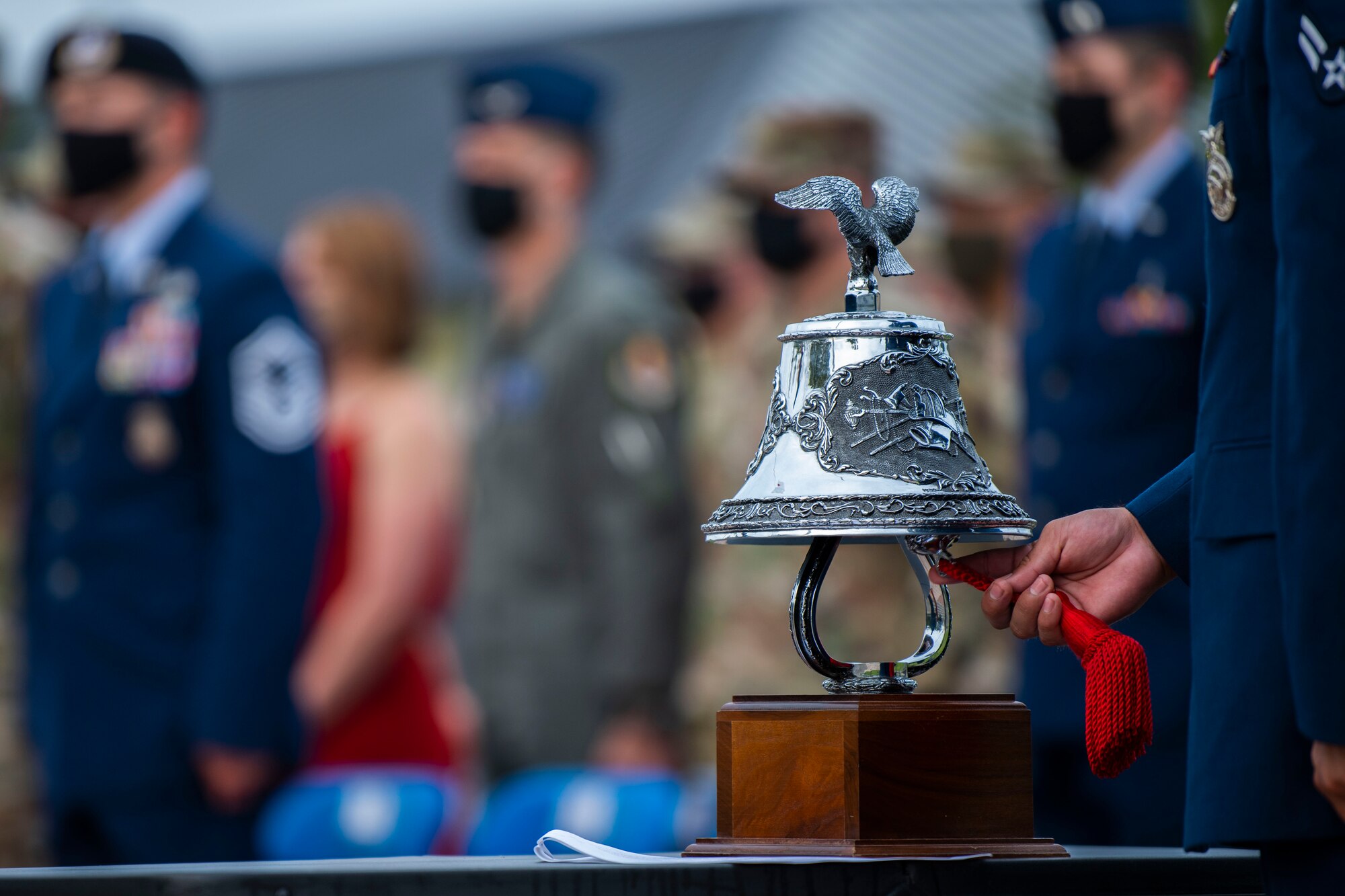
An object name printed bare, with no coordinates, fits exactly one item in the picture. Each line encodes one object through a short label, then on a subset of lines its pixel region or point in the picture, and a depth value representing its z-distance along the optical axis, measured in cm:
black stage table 563
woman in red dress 1212
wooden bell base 567
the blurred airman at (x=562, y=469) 1146
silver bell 574
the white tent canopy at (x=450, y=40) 3421
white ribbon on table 566
